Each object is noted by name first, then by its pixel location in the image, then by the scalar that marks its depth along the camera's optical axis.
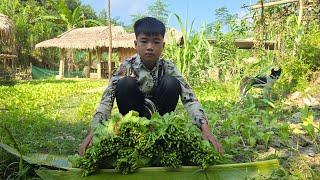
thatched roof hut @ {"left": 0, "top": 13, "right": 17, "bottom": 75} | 8.41
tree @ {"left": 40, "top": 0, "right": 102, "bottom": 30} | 14.33
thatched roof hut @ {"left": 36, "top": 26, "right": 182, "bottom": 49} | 12.45
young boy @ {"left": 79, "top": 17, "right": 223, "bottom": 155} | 1.42
